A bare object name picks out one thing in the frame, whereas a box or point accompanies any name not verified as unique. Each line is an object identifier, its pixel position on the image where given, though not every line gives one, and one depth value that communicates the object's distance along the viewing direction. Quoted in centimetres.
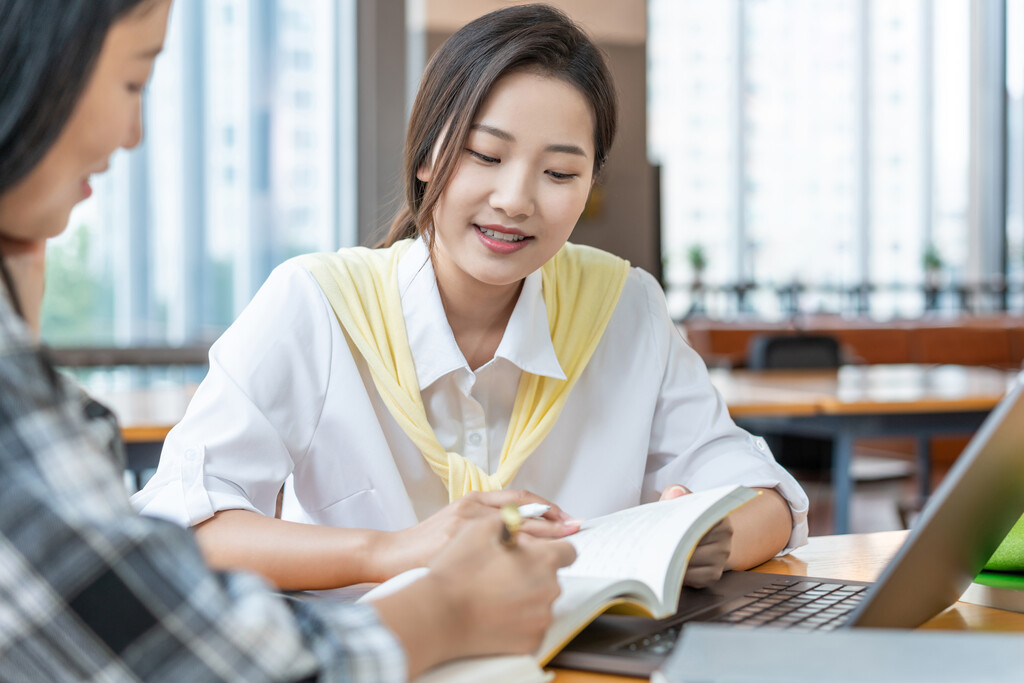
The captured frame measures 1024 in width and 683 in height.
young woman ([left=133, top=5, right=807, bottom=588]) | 111
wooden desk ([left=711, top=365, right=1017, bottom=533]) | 283
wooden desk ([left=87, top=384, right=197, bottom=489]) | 223
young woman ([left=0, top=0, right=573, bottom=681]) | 51
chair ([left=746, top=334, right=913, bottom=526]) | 409
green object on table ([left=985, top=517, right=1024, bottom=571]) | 92
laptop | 66
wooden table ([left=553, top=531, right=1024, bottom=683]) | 82
